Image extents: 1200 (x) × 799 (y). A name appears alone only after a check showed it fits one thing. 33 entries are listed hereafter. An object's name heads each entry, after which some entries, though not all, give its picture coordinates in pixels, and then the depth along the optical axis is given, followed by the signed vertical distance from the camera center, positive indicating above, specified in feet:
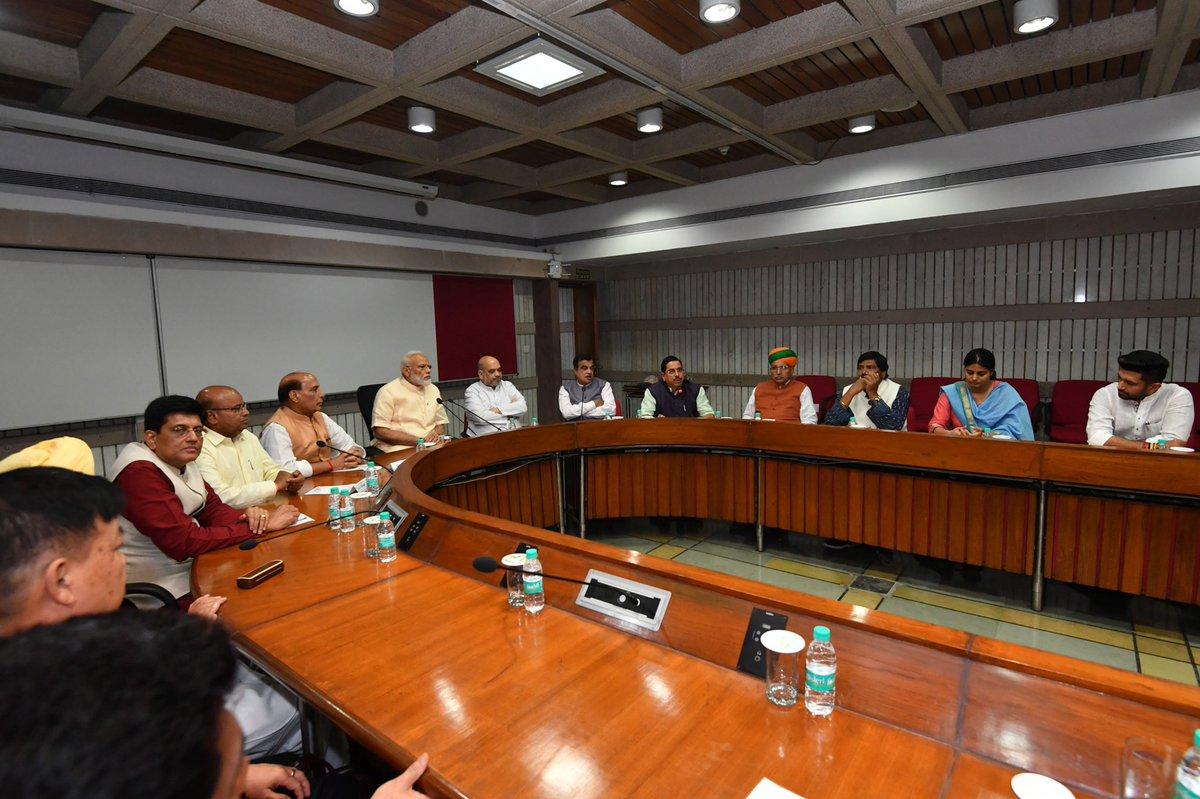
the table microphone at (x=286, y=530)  7.83 -2.59
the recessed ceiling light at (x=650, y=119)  14.11 +5.44
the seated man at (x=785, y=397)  15.49 -1.63
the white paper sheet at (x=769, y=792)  3.28 -2.58
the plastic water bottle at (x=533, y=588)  5.58 -2.34
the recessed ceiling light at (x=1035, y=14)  9.63 +5.27
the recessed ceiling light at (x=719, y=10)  9.31 +5.34
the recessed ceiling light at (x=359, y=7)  9.06 +5.41
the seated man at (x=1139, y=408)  11.13 -1.67
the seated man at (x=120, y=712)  1.67 -1.11
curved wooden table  3.41 -2.56
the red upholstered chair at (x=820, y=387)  19.75 -1.75
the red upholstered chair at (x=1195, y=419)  13.75 -2.32
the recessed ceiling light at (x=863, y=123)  14.88 +5.45
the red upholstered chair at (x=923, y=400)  18.19 -2.12
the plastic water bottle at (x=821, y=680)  3.98 -2.37
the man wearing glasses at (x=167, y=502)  7.25 -1.87
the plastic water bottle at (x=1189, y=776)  2.90 -2.30
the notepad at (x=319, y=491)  10.93 -2.65
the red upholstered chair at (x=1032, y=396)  16.94 -1.95
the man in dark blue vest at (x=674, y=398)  16.57 -1.67
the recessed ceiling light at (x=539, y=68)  10.59 +5.40
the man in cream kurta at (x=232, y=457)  9.97 -1.84
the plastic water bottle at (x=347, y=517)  8.48 -2.45
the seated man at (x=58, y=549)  3.78 -1.31
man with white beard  15.43 -1.65
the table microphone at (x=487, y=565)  5.81 -2.19
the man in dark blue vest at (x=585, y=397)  17.51 -1.64
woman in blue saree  12.46 -1.66
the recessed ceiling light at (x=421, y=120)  13.64 +5.46
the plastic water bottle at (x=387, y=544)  7.05 -2.39
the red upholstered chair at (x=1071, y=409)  15.93 -2.26
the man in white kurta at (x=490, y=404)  17.02 -1.72
